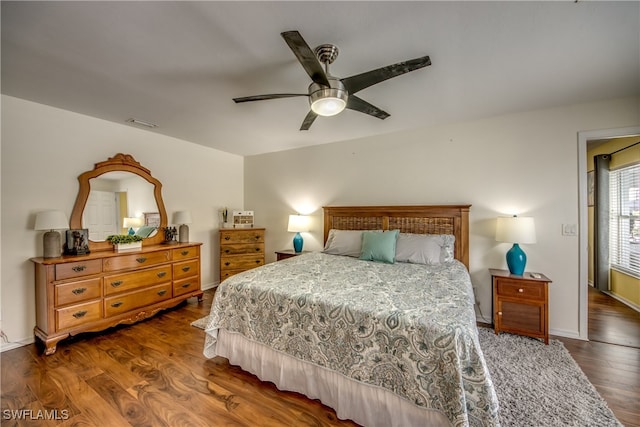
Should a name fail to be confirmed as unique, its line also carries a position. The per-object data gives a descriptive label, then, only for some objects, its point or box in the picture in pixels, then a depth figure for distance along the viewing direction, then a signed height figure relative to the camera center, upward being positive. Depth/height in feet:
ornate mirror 9.90 +0.52
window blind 11.03 -0.52
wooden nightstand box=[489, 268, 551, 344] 8.34 -3.21
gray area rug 5.30 -4.34
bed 4.31 -2.62
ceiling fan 4.79 +2.85
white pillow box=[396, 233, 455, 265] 9.46 -1.45
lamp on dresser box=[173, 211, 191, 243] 12.65 -0.45
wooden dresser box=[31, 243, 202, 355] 8.01 -2.74
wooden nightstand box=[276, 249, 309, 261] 13.46 -2.24
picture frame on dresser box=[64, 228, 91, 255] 9.19 -1.05
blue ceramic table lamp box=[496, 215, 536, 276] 8.59 -0.90
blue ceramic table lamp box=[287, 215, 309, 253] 13.70 -0.77
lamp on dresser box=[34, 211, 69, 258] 8.28 -0.42
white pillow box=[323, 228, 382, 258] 11.03 -1.43
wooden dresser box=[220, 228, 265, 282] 14.02 -2.10
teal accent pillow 9.71 -1.40
